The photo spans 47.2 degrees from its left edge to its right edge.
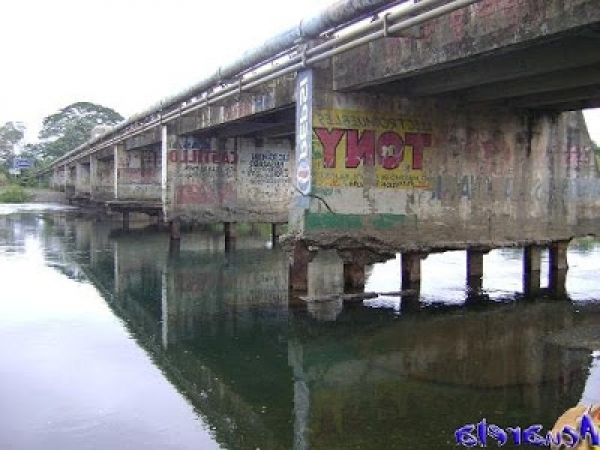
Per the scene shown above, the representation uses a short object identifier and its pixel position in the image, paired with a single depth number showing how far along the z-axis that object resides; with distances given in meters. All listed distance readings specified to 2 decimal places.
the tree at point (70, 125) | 96.38
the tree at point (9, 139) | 107.94
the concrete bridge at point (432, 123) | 11.16
